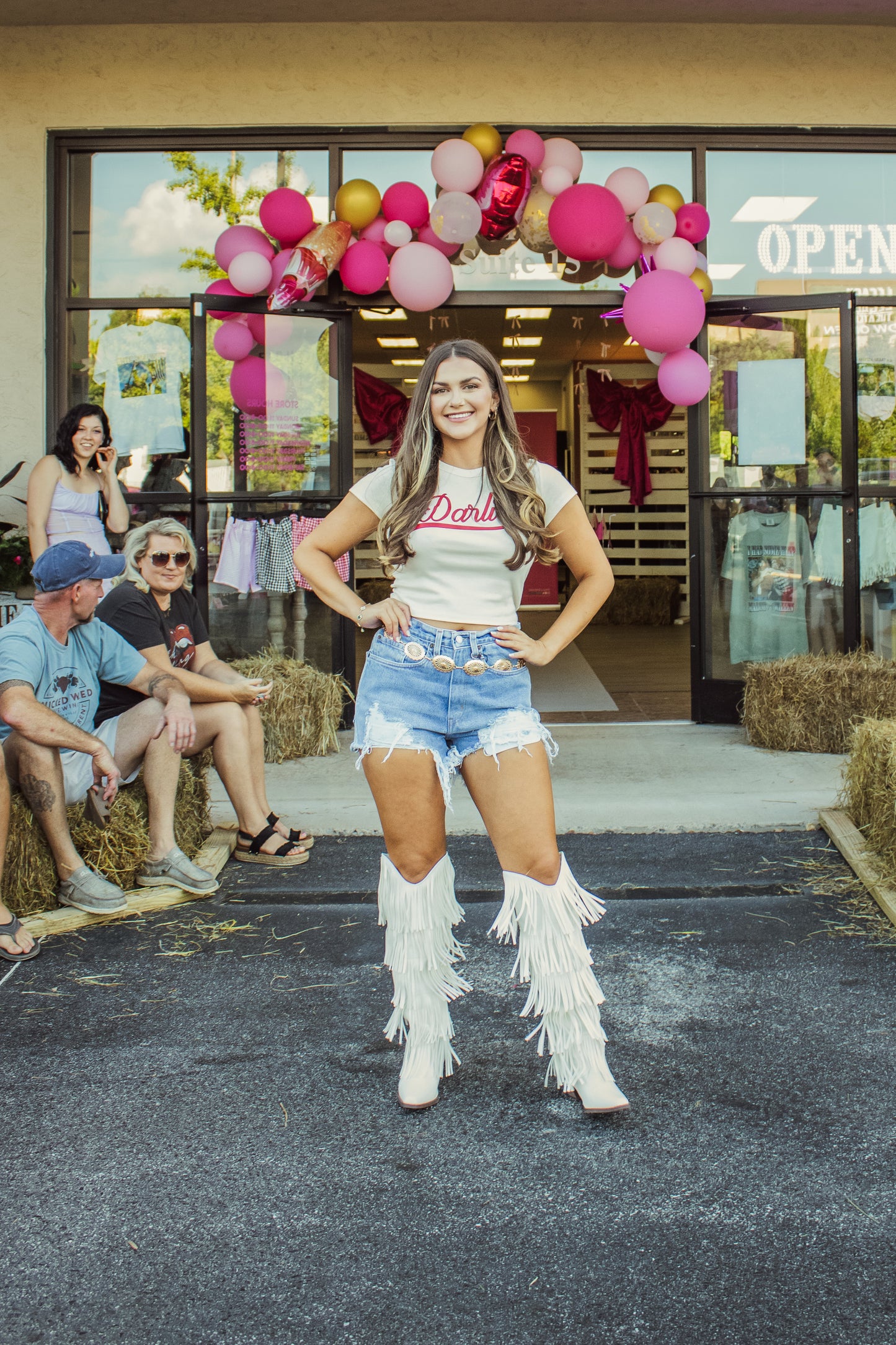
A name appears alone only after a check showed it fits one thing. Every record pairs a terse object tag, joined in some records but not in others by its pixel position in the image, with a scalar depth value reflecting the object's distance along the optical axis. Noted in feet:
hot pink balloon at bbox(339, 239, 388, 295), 21.16
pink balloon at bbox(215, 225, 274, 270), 21.59
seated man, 11.87
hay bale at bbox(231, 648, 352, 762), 20.13
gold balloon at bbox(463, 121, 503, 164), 21.30
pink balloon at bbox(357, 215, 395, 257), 21.44
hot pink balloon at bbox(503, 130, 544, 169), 20.94
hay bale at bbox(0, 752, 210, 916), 12.11
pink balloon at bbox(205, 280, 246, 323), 22.07
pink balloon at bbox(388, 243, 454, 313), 20.57
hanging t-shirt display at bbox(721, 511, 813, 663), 22.85
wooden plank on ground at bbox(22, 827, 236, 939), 12.05
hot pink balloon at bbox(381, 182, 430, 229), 21.04
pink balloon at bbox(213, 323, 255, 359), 21.98
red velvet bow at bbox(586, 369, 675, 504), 50.29
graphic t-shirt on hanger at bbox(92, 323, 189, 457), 22.90
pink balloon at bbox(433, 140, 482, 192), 20.58
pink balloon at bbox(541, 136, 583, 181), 21.06
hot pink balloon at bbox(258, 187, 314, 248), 21.07
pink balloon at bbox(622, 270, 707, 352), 19.70
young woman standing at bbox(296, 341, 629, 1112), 7.97
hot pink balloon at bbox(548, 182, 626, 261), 20.26
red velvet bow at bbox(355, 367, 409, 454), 44.70
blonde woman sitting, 14.17
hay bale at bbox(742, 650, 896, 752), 19.52
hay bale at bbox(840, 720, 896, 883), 13.10
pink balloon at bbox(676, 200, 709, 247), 21.79
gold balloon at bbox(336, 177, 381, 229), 21.03
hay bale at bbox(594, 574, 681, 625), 50.01
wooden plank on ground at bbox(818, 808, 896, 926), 12.42
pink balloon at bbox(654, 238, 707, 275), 21.01
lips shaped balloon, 20.75
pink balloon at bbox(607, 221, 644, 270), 21.58
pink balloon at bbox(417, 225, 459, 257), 21.25
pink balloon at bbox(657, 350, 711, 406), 20.67
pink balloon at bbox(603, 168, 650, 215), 21.18
